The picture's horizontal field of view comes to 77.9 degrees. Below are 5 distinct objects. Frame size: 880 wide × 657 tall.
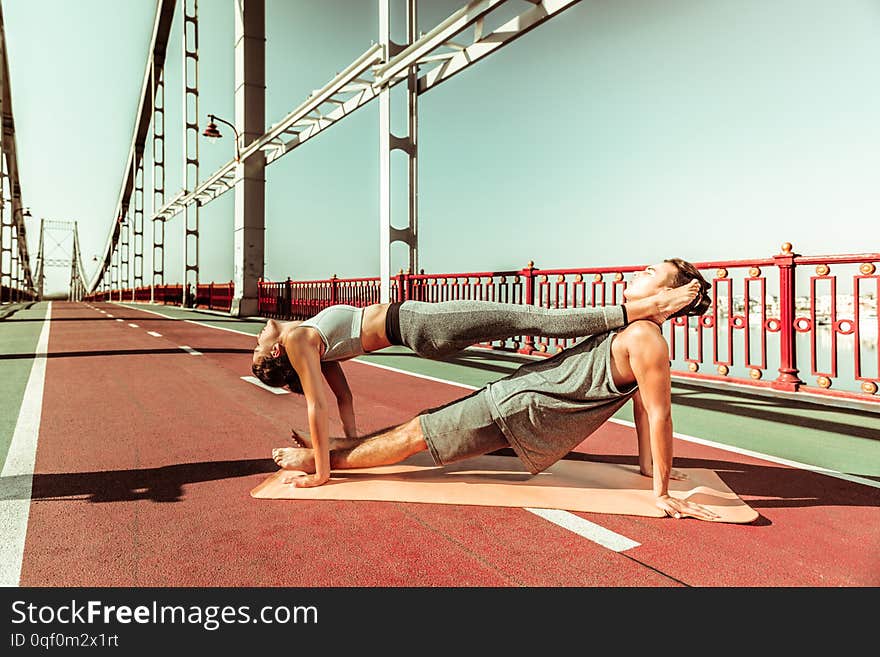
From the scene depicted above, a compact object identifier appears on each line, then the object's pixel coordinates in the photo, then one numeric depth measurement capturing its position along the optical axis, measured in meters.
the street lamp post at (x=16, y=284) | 53.43
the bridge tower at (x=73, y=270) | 120.56
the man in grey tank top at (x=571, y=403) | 2.63
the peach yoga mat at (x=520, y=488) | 2.88
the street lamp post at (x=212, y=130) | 21.94
